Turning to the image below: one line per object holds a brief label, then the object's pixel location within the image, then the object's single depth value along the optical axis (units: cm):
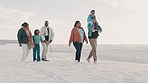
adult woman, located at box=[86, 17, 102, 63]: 1198
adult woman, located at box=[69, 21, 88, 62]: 1233
